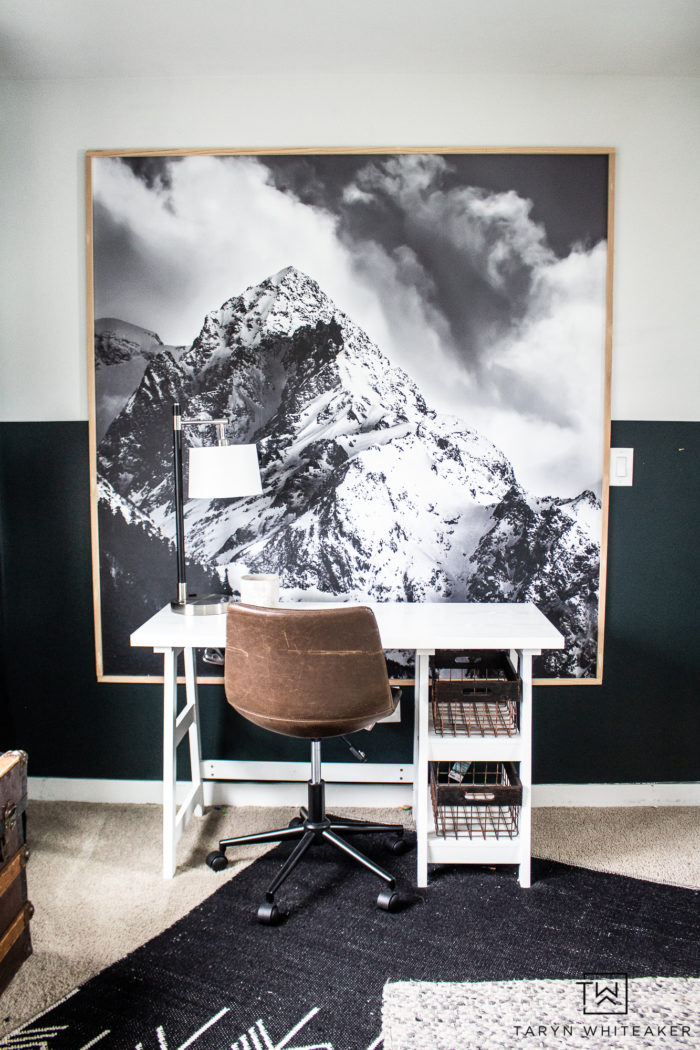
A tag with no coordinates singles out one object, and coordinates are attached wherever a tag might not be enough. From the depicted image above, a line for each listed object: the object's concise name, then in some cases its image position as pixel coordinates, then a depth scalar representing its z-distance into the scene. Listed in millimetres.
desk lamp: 2277
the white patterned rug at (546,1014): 1603
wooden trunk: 1761
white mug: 2354
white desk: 2102
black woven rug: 1649
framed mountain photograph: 2504
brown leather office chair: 1884
